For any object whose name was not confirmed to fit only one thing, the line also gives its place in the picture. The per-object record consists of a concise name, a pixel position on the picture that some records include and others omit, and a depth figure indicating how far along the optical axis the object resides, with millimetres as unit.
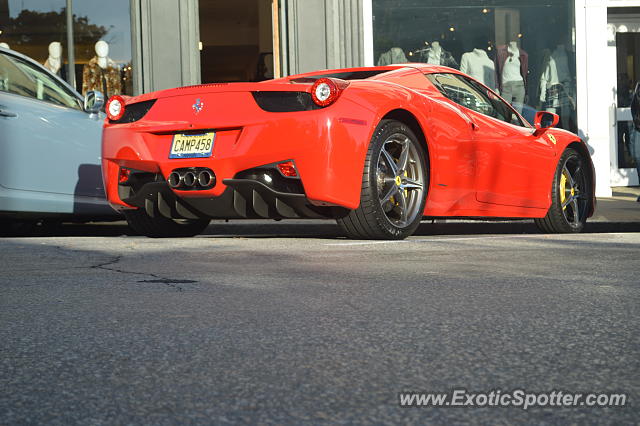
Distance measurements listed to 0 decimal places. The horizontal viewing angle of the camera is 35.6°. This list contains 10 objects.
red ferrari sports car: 5602
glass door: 15062
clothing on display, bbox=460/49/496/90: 14438
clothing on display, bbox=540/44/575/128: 14461
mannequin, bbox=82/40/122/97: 13469
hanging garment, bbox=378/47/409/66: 14094
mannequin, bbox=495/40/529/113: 14516
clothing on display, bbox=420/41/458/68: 14398
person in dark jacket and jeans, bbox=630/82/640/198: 12620
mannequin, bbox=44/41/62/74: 13383
